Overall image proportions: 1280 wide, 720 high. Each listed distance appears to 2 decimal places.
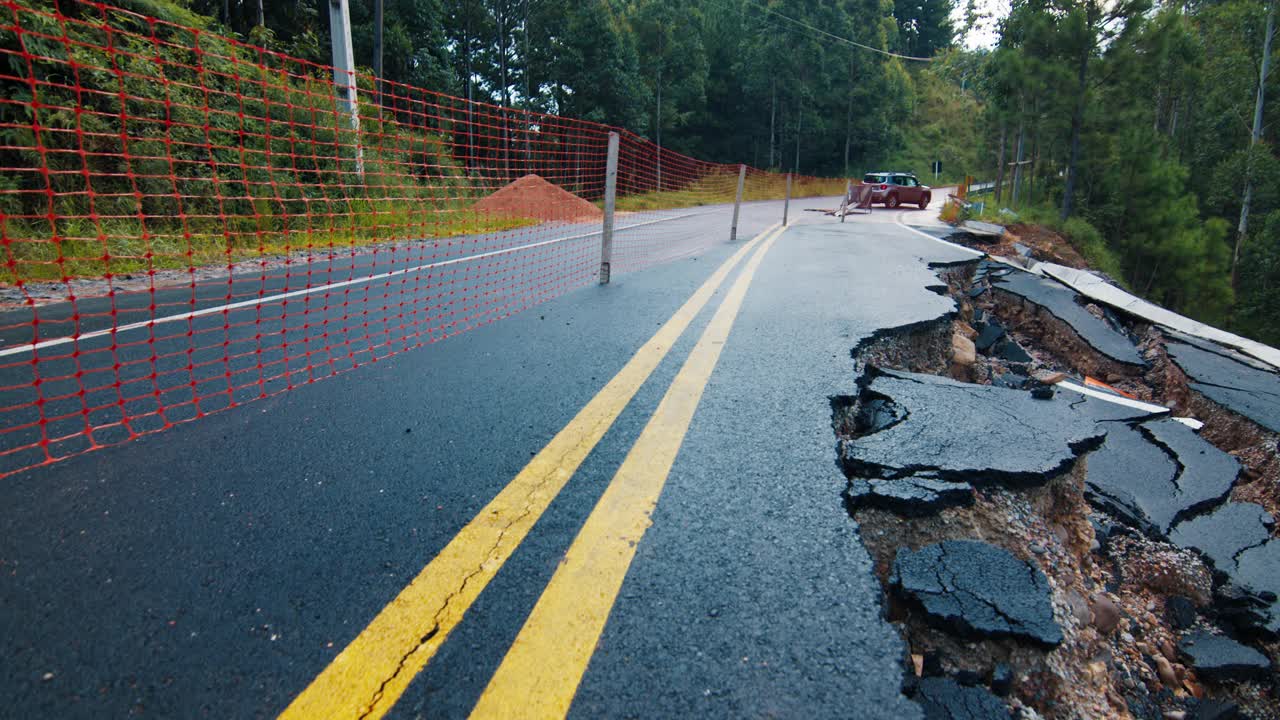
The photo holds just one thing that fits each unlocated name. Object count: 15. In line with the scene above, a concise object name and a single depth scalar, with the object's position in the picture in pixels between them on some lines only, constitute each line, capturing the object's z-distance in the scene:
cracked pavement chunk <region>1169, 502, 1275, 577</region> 2.89
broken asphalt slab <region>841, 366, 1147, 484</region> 2.30
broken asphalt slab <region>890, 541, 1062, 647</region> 1.58
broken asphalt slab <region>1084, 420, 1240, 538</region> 3.19
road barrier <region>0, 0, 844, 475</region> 3.19
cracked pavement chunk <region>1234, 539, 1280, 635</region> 2.50
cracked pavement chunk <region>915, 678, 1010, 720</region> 1.33
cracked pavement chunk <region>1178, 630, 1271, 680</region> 2.25
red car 27.22
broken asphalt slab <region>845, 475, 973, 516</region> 2.05
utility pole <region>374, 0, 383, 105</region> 18.47
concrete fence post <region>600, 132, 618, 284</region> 6.20
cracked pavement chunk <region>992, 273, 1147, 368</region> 5.89
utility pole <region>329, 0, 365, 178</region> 10.96
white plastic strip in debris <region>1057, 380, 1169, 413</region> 4.27
